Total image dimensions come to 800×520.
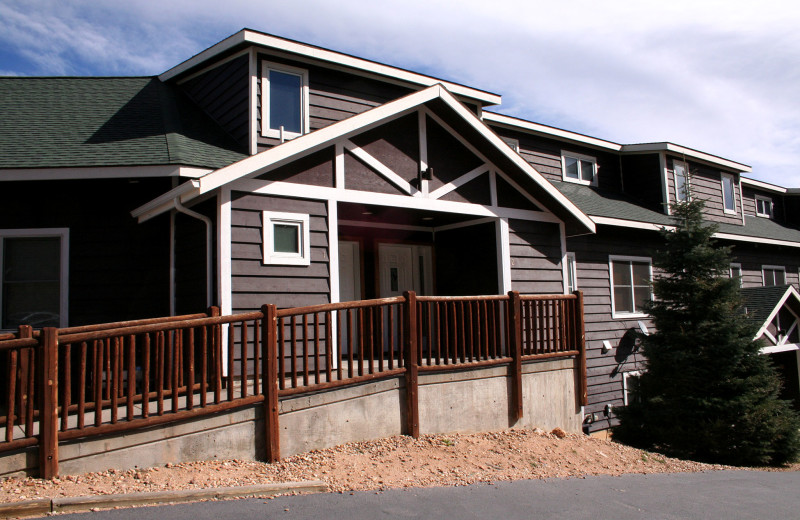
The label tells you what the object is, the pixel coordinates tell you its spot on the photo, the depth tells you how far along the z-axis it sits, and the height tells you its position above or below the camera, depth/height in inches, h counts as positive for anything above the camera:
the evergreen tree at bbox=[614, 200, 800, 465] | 401.4 -52.9
